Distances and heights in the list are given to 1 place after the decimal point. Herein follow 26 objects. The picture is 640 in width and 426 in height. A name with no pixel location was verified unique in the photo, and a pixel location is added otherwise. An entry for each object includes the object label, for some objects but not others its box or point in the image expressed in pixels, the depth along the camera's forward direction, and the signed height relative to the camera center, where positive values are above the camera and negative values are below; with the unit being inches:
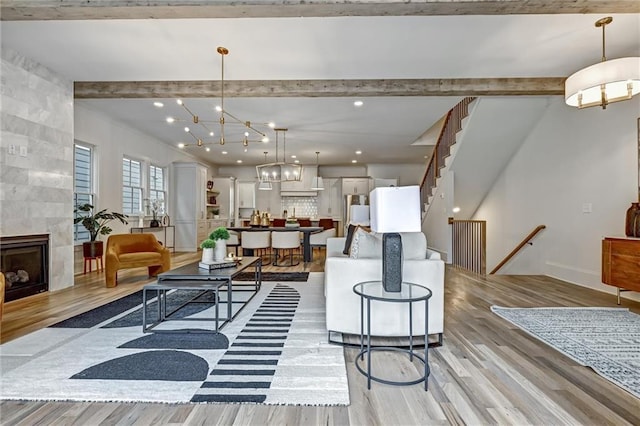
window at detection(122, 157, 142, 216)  279.4 +24.5
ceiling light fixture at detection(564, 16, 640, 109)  118.4 +49.7
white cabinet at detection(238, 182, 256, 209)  467.5 +30.9
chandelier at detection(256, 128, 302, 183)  267.4 +35.5
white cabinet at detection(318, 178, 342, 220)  456.8 +22.5
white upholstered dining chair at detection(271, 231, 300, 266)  255.4 -19.2
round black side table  79.8 -20.5
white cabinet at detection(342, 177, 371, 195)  446.9 +39.9
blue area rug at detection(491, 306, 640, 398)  88.2 -40.6
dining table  256.7 -12.5
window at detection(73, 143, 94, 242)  225.1 +24.2
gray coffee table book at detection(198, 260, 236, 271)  131.3 -19.9
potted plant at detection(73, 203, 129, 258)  212.2 -7.5
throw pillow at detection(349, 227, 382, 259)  109.7 -11.0
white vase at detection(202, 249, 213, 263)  134.6 -16.6
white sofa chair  103.6 -26.9
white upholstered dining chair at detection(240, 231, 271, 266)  254.2 -19.0
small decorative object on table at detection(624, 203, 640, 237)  145.9 -3.0
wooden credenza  138.7 -21.0
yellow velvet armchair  183.3 -22.8
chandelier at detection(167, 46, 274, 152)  216.6 +72.5
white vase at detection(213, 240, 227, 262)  137.4 -15.1
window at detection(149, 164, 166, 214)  321.4 +28.7
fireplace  149.0 -23.3
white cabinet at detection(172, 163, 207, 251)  354.9 +11.8
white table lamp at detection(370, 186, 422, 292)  85.9 +1.5
